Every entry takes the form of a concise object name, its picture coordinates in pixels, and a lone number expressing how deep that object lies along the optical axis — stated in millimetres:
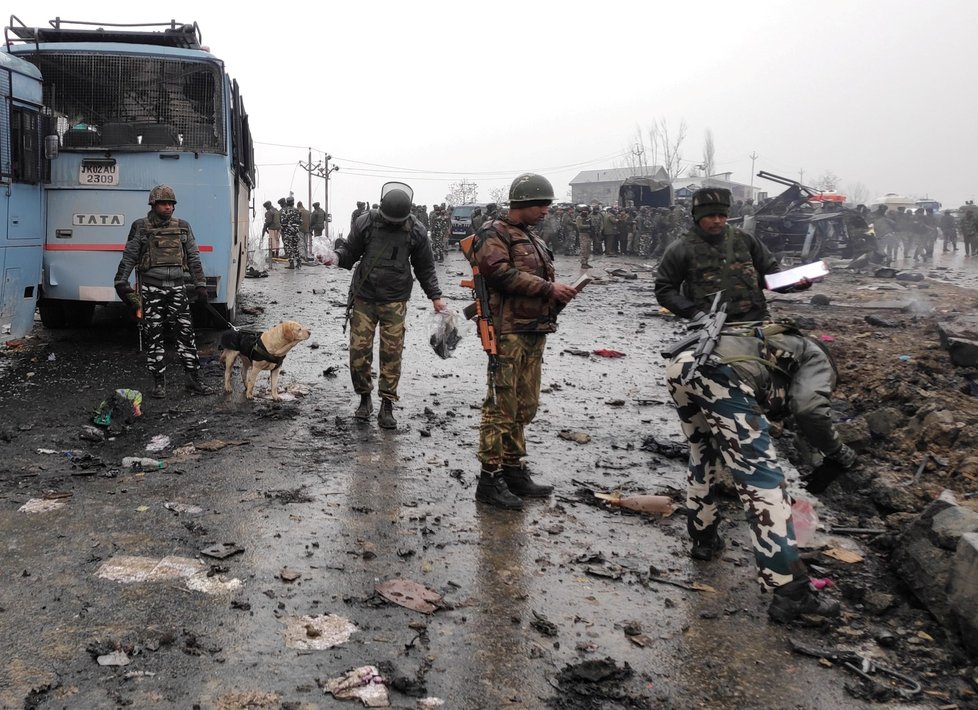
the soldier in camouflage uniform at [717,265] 3922
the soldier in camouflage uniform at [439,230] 27109
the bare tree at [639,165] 79138
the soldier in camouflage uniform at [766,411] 3465
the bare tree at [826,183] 91812
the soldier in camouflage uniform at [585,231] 23391
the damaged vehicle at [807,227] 21062
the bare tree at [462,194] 66388
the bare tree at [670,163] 78688
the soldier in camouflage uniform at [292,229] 21812
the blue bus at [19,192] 7320
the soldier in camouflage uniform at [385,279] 6332
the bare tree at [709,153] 79125
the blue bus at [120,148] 8359
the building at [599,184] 80400
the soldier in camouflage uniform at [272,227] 24484
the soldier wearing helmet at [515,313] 4605
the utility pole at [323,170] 54406
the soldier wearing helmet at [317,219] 26281
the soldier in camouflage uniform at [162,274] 7000
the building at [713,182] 42869
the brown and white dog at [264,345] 6941
